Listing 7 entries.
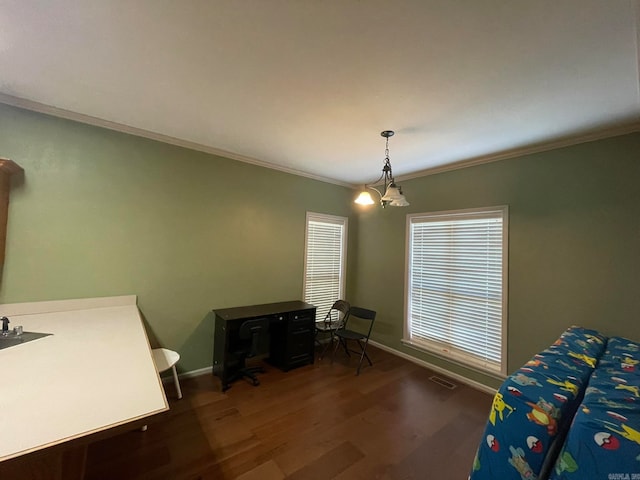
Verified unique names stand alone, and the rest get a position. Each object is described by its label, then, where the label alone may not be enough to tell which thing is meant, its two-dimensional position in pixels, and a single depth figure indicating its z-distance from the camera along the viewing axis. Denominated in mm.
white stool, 2202
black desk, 2859
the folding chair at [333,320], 3791
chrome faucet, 1687
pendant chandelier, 2387
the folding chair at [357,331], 3445
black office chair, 2791
